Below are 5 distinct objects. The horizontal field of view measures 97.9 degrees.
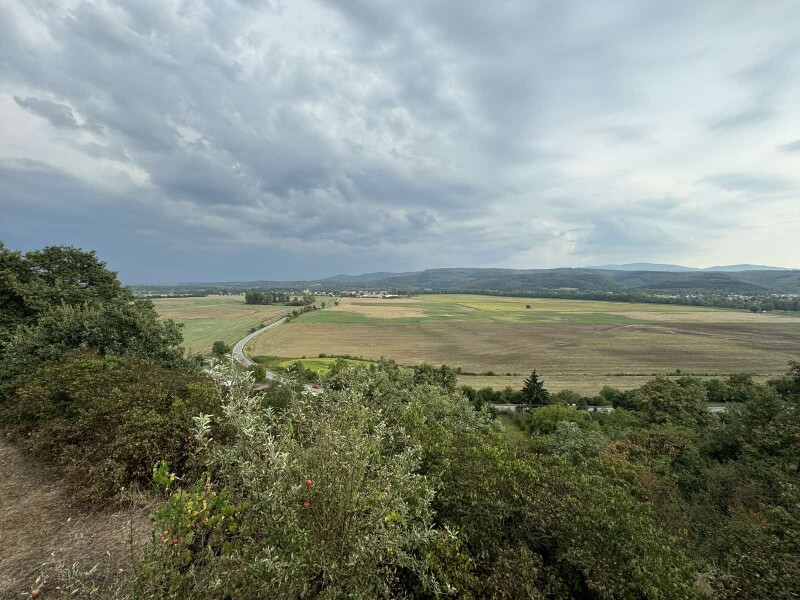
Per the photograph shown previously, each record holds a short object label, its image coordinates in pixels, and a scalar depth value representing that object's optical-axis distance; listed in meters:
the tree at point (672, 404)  33.25
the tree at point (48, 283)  20.58
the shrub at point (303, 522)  3.92
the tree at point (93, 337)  15.43
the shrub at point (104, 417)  8.44
